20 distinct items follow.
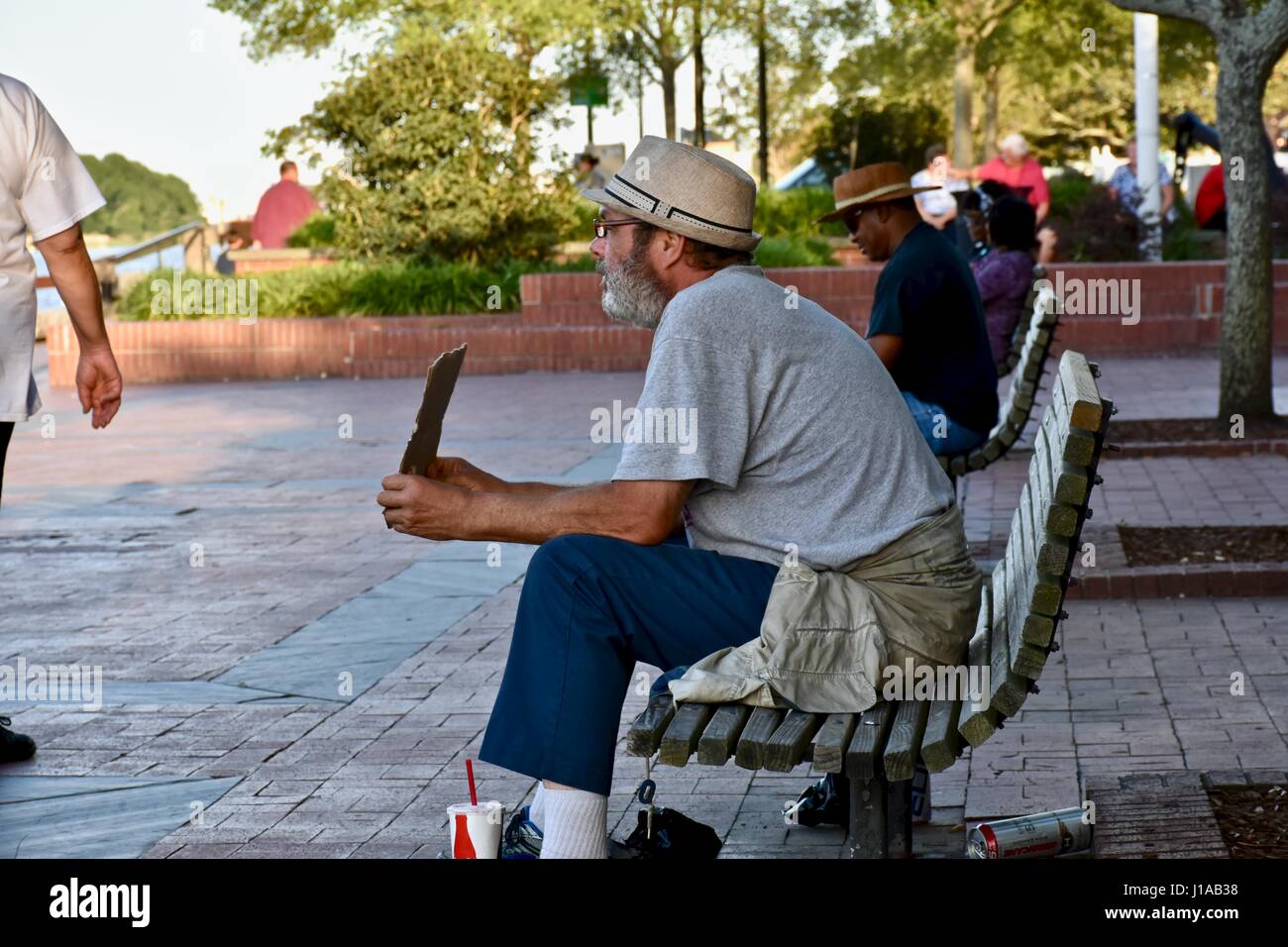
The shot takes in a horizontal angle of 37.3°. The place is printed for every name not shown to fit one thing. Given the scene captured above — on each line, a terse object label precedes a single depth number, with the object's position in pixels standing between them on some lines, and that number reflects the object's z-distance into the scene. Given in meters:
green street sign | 34.50
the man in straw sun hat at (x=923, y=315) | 6.91
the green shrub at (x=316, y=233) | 23.05
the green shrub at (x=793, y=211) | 22.92
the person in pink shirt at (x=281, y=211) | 24.00
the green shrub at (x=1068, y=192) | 21.08
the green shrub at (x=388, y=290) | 18.98
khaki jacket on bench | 3.61
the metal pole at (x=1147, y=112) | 21.27
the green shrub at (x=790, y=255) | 19.31
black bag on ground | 3.88
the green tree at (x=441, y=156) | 19.81
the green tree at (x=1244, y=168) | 10.23
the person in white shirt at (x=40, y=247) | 5.04
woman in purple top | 10.39
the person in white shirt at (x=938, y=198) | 15.85
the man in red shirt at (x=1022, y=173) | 18.98
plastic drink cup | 3.81
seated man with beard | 3.61
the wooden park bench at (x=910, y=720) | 3.44
